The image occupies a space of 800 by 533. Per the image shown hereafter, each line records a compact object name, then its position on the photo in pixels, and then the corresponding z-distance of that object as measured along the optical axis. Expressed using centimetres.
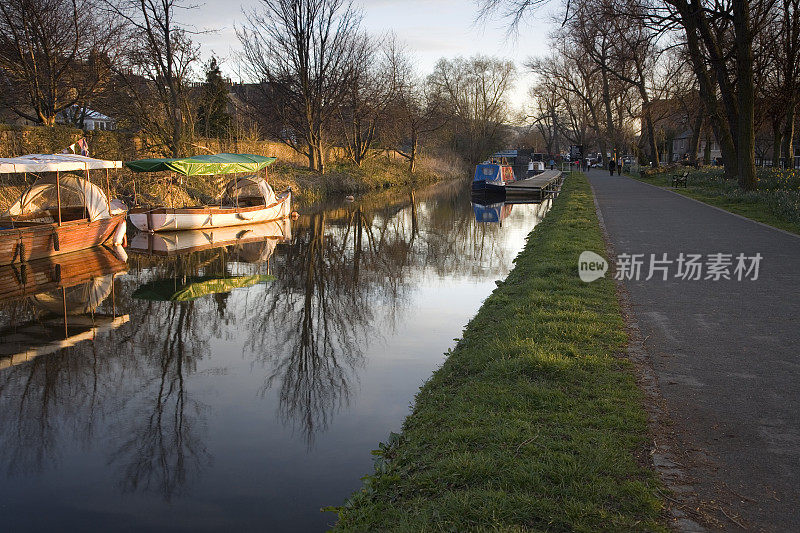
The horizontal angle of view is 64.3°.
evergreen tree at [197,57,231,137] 3539
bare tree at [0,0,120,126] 3019
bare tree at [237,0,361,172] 4269
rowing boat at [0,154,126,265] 1553
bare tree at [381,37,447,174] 5291
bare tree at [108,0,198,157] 2955
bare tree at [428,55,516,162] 7169
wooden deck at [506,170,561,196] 4056
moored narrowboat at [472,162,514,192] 4062
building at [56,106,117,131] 3656
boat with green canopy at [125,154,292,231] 2159
